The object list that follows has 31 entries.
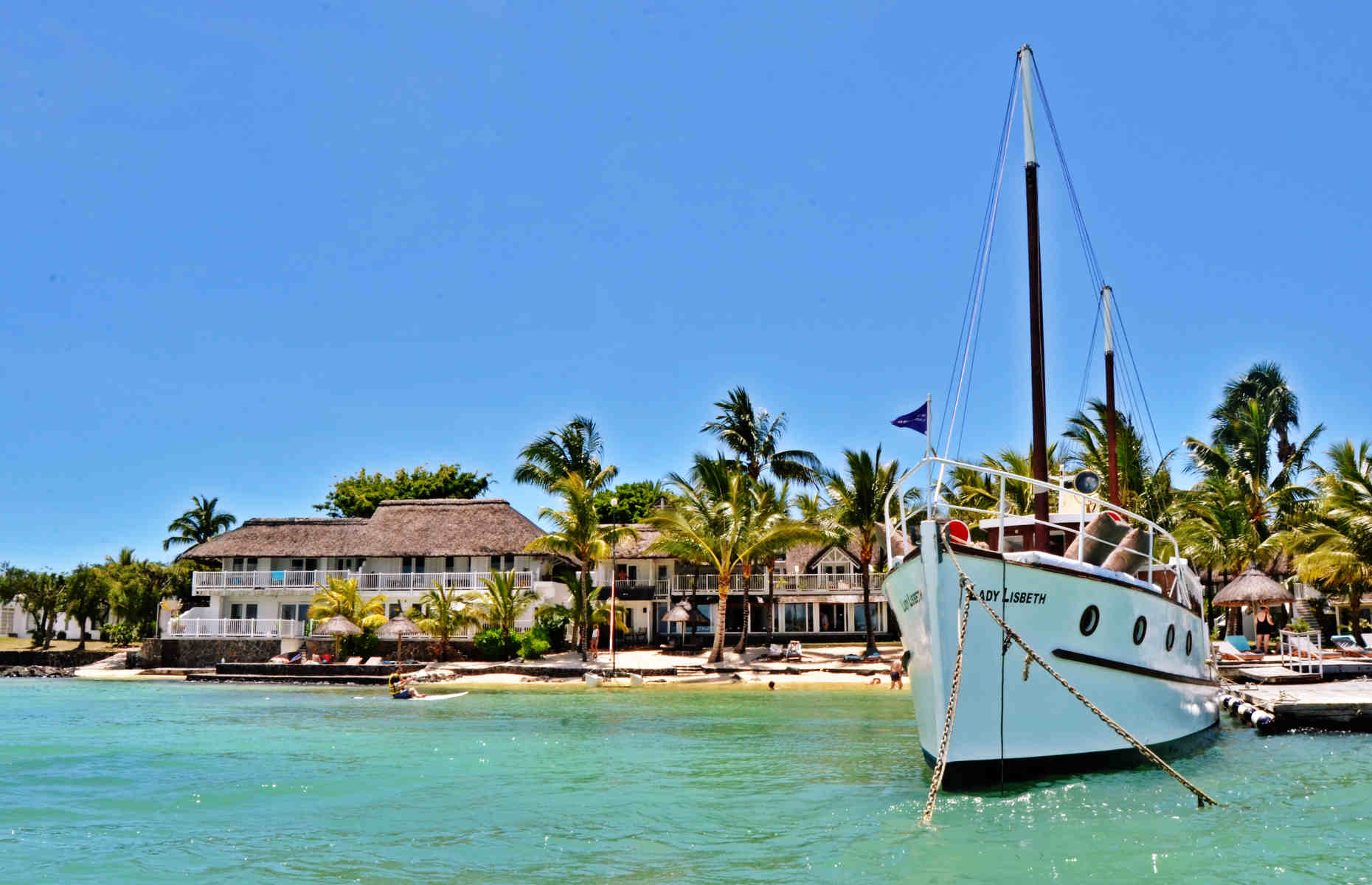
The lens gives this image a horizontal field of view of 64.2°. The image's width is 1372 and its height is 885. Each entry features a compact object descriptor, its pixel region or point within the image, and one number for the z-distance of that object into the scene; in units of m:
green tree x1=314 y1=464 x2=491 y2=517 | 64.31
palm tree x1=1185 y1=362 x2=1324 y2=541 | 41.28
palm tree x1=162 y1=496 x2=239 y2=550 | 72.38
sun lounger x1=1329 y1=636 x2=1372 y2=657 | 29.74
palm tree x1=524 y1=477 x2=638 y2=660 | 40.38
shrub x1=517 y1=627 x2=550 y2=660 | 41.22
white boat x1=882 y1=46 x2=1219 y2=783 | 12.25
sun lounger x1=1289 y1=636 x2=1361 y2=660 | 27.27
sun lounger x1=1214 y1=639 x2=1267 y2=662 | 30.97
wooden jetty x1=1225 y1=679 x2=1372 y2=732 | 18.86
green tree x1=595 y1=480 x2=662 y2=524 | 60.69
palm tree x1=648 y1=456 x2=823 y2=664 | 39.34
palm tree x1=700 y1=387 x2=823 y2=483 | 48.84
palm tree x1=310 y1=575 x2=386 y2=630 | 42.28
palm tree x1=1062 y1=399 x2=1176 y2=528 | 34.09
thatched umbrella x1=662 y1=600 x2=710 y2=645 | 42.41
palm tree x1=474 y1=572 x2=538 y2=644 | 41.66
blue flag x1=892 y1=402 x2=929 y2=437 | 13.99
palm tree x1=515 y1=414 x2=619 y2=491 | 46.38
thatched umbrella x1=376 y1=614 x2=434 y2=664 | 40.91
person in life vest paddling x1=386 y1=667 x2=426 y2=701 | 32.56
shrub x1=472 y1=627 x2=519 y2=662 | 41.16
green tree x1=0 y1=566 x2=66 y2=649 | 56.50
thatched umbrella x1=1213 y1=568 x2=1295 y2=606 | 30.42
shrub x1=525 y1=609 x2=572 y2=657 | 42.69
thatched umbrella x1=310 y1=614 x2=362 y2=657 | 40.25
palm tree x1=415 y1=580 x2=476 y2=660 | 41.38
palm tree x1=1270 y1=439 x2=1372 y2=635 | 28.44
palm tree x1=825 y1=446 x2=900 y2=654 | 40.97
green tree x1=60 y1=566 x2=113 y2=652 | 54.22
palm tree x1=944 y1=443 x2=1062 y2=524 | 39.12
